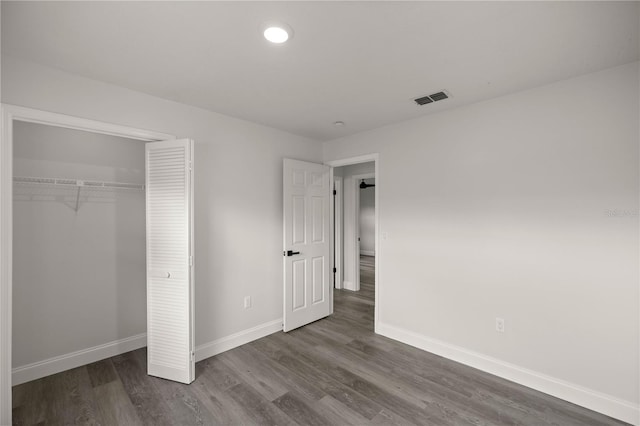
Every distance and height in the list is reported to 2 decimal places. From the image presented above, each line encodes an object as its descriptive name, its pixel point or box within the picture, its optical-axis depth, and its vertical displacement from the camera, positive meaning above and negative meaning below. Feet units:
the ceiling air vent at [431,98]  8.41 +3.56
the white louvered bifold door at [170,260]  8.10 -1.38
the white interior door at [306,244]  11.76 -1.38
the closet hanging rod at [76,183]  8.20 +1.00
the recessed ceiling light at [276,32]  5.31 +3.55
